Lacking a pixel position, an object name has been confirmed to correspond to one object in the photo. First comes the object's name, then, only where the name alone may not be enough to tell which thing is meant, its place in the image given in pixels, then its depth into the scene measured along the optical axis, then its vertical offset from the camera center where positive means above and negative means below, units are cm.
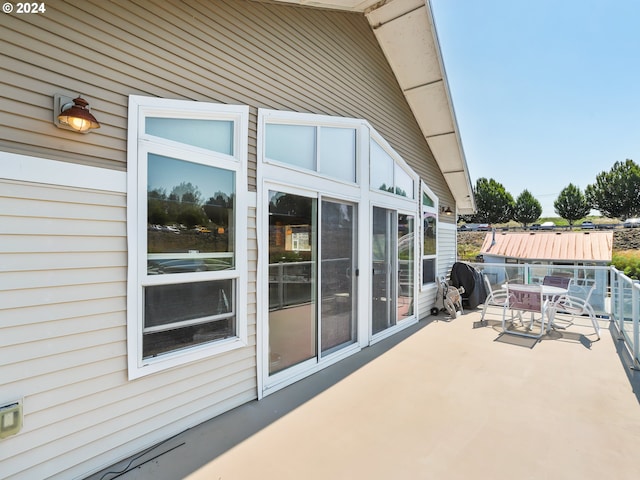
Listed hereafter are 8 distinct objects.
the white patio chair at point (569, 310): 510 -112
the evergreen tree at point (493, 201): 3959 +523
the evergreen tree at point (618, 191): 3334 +562
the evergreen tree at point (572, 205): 3744 +459
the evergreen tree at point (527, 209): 3950 +419
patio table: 500 -98
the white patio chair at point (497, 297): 582 -109
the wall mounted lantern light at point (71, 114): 188 +77
